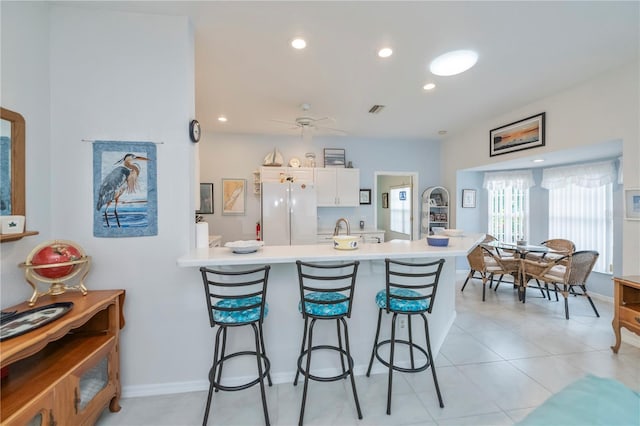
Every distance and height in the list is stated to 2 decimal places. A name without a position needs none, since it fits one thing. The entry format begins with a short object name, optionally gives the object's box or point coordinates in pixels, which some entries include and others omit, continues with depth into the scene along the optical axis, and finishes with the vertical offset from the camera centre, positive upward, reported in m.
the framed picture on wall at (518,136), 3.53 +1.03
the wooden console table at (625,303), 2.51 -0.86
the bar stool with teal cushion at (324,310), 1.78 -0.66
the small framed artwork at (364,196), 5.48 +0.29
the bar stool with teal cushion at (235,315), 1.73 -0.68
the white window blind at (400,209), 5.95 +0.04
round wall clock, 2.08 +0.61
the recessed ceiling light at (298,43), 2.26 +1.38
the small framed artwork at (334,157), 5.24 +1.01
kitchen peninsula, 2.00 -0.67
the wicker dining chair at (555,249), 4.16 -0.58
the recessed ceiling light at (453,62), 2.46 +1.36
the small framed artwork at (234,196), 4.97 +0.27
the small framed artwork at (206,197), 4.91 +0.25
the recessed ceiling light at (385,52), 2.38 +1.38
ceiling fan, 3.50 +1.33
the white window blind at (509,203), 5.17 +0.15
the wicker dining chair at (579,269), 3.51 -0.74
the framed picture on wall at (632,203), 2.62 +0.07
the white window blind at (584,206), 4.13 +0.08
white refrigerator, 4.34 -0.03
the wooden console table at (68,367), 1.19 -0.80
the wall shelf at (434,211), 5.53 +0.00
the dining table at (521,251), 3.98 -0.57
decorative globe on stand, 1.57 -0.30
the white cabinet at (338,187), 5.02 +0.44
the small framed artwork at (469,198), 5.38 +0.25
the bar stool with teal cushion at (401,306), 1.90 -0.67
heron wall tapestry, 1.95 +0.16
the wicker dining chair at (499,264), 4.21 -0.82
